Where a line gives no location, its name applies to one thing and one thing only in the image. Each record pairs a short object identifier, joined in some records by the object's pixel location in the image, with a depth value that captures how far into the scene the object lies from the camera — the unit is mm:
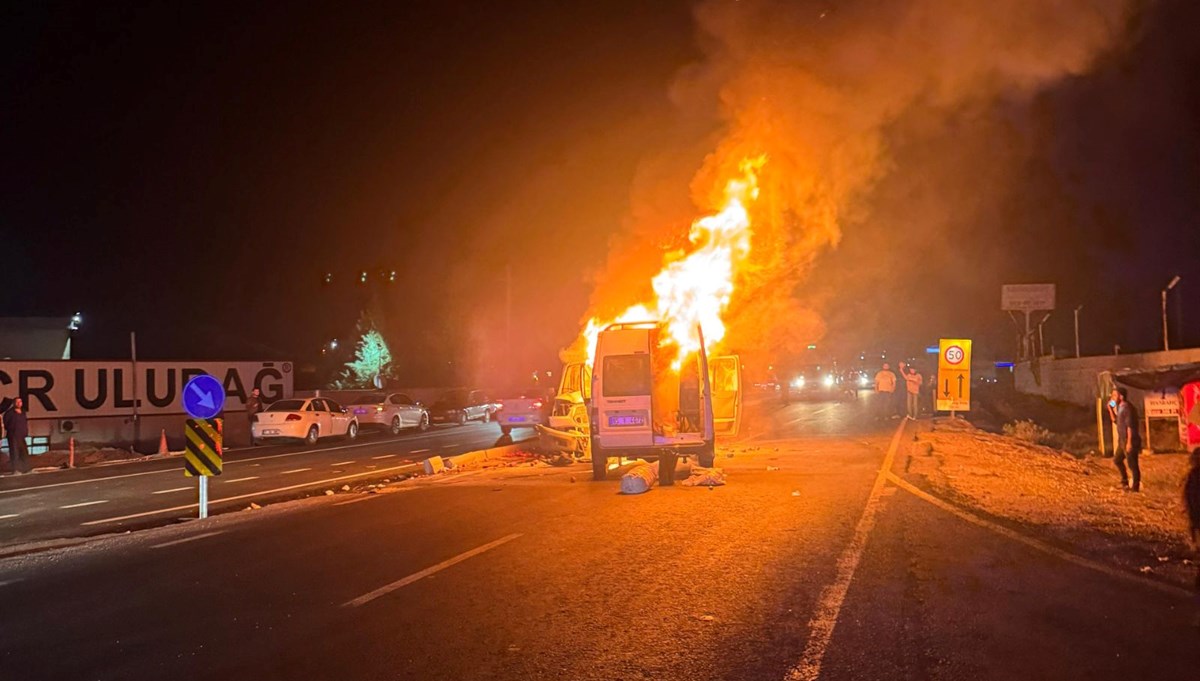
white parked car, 27266
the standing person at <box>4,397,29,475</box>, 20844
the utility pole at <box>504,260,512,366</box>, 44456
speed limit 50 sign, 24719
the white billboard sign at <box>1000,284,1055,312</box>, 58156
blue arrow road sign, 13250
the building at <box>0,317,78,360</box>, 49219
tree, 48062
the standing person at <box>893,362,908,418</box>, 29484
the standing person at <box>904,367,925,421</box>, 28698
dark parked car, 38094
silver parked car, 32281
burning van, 15094
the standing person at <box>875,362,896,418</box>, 33000
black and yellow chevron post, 13344
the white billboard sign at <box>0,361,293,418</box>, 27000
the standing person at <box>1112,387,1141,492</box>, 13328
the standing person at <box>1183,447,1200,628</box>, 6980
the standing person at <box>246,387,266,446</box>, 30598
